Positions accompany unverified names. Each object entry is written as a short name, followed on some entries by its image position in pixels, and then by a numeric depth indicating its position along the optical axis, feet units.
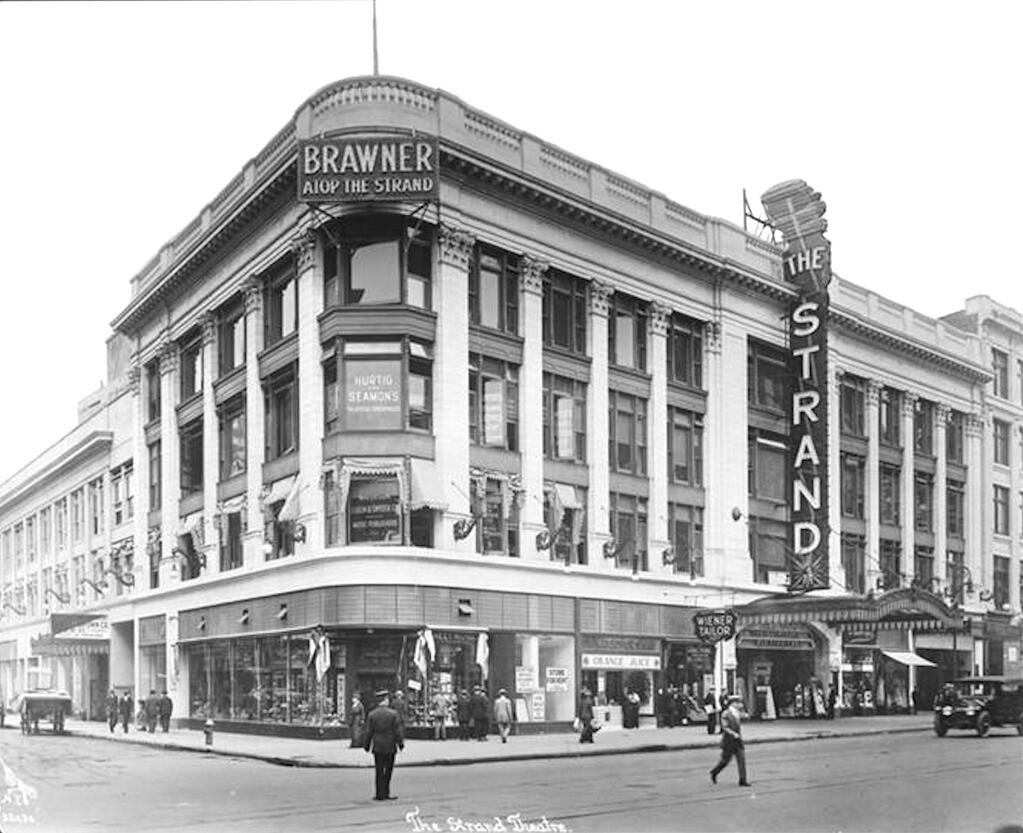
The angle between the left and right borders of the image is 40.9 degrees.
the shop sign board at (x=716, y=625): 139.54
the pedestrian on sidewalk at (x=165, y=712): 141.79
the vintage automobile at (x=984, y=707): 125.70
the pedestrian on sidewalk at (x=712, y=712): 131.05
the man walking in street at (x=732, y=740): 74.38
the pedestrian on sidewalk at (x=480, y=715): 123.03
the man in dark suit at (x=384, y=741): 68.59
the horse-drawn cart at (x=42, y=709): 94.48
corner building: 124.98
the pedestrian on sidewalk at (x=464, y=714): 123.85
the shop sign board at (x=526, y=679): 134.31
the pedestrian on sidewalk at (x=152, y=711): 142.48
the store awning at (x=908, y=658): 186.33
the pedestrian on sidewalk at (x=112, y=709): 136.56
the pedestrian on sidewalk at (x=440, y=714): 122.24
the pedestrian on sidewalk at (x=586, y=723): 119.65
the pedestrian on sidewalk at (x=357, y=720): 112.47
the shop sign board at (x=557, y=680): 137.49
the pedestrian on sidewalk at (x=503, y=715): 120.78
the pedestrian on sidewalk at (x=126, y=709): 140.05
